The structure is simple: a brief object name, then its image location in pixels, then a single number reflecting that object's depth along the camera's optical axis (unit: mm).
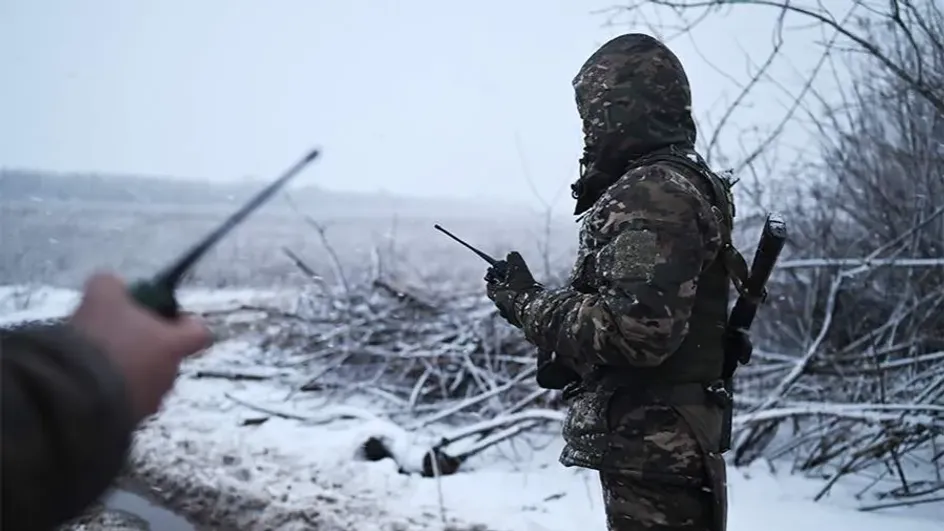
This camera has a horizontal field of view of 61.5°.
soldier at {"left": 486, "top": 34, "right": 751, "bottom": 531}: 2260
